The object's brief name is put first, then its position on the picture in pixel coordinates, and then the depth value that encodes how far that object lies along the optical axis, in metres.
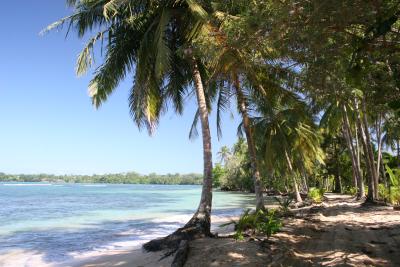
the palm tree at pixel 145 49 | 10.40
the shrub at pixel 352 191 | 28.57
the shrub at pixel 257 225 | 8.42
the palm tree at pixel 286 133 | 13.48
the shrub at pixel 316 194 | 20.73
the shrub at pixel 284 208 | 13.22
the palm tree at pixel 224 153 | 74.72
